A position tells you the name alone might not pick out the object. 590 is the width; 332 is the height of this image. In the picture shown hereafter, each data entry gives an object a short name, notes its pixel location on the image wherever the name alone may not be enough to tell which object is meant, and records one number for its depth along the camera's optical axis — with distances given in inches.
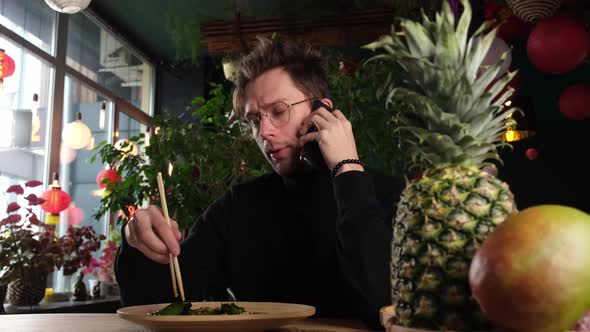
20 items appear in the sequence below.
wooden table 41.2
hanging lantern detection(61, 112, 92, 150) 217.2
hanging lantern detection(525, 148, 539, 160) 277.0
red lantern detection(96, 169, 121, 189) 225.9
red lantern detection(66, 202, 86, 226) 261.9
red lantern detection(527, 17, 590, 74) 137.9
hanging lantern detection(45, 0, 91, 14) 152.6
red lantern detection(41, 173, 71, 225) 198.4
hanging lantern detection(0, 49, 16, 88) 173.5
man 64.3
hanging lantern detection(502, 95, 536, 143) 219.8
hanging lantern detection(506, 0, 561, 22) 148.6
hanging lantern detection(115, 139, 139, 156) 157.4
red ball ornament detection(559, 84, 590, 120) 180.7
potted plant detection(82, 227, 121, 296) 188.4
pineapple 25.3
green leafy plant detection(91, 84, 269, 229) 145.4
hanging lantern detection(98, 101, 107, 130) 250.8
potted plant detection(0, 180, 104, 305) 124.7
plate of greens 33.2
